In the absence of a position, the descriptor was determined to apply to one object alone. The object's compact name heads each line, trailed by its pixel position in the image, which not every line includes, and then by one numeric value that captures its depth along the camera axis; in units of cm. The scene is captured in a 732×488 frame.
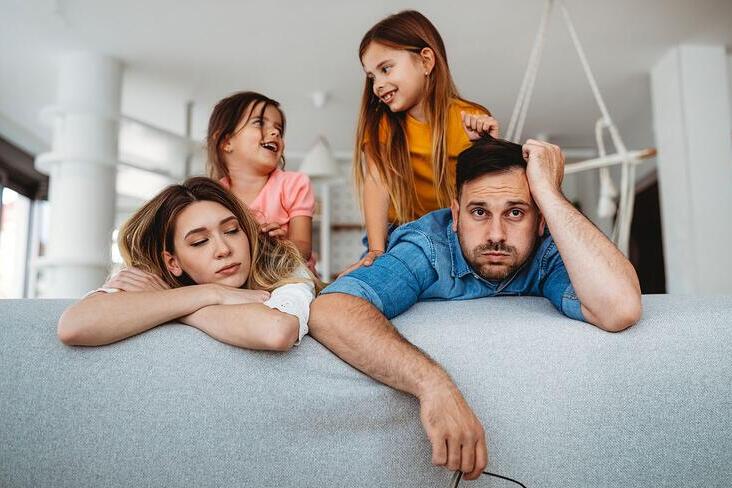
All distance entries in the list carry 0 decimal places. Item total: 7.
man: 101
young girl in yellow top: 171
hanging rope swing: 244
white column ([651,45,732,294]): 349
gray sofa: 106
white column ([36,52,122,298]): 345
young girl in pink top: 185
